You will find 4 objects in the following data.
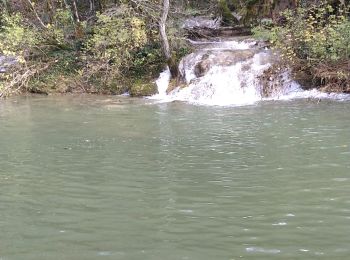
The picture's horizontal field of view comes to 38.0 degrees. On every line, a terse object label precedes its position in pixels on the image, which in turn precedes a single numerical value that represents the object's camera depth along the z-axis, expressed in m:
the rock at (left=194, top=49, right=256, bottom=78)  19.61
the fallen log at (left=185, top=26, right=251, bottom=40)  24.70
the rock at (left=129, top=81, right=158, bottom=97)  19.77
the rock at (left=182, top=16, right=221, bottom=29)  25.76
